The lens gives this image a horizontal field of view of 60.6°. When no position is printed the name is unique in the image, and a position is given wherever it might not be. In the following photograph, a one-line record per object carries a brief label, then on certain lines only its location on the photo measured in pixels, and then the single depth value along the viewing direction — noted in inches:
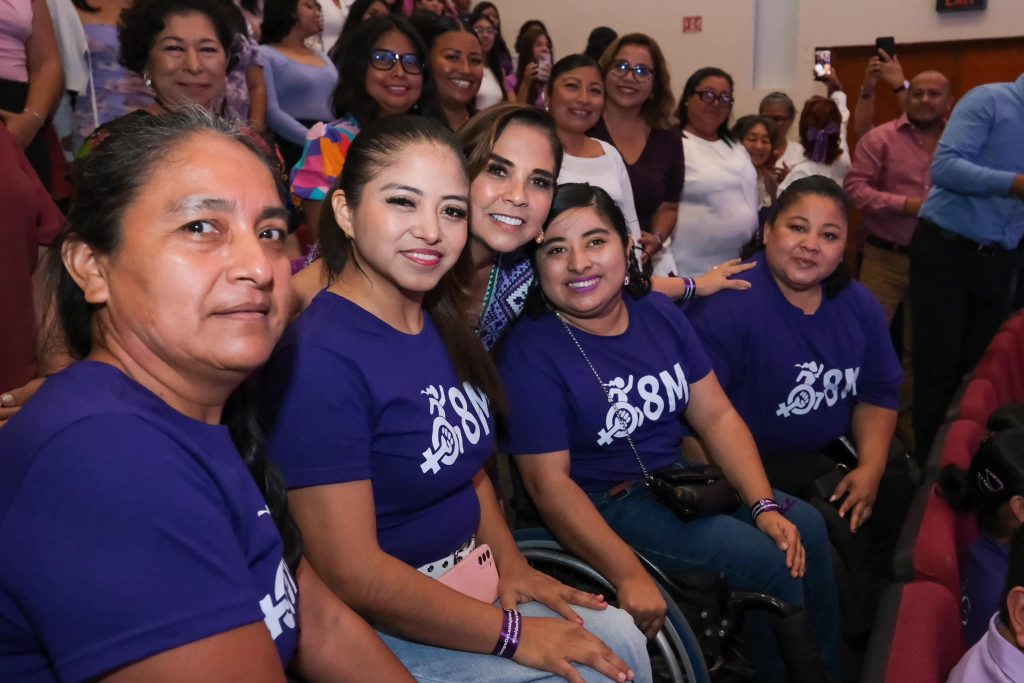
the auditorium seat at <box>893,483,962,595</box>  70.5
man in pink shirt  171.2
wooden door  277.7
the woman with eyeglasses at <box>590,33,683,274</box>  130.6
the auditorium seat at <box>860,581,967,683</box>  55.6
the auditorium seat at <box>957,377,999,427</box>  104.0
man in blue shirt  137.9
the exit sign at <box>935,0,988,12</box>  276.5
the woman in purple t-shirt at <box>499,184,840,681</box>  76.8
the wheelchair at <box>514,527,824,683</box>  69.5
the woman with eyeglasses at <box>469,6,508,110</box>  166.7
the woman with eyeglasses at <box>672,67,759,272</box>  138.5
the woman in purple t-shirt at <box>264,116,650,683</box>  54.1
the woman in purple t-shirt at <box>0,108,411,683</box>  29.3
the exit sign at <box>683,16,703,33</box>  313.7
